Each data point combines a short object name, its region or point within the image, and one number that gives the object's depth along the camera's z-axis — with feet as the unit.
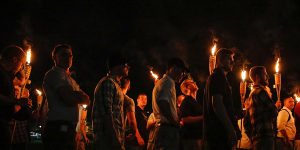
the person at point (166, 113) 15.97
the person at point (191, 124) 21.40
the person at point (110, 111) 13.69
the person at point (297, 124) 27.99
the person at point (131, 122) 21.24
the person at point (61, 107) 13.11
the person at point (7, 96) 12.16
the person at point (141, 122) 26.43
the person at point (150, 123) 24.18
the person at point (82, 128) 26.99
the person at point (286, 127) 28.17
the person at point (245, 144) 24.83
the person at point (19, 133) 17.76
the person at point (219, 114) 14.56
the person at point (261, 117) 16.99
